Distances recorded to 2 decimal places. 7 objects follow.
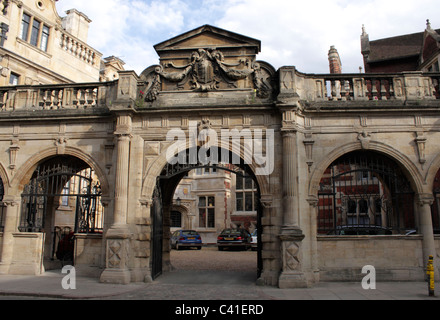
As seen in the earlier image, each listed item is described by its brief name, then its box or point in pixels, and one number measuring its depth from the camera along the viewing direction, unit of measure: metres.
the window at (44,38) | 18.77
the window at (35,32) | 18.33
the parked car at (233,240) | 23.36
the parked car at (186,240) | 24.67
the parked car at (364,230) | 11.66
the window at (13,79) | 16.83
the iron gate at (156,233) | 11.33
